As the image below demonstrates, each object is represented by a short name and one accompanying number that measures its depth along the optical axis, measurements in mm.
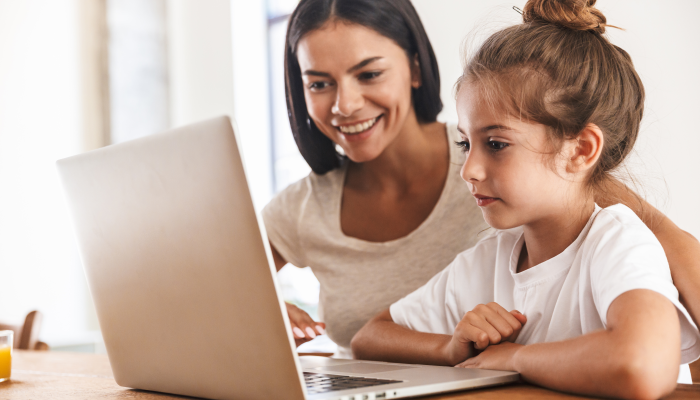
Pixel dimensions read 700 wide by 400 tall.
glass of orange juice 969
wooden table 647
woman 1326
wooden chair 1584
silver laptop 533
